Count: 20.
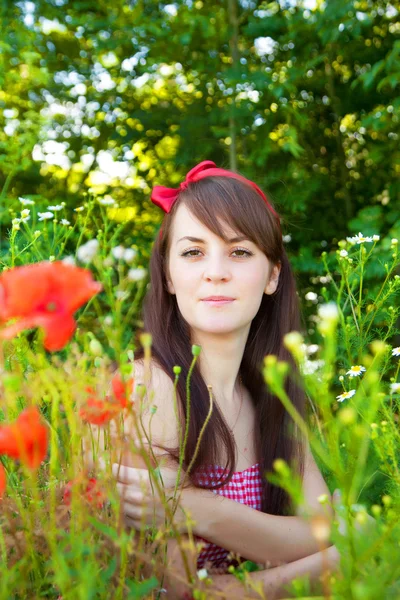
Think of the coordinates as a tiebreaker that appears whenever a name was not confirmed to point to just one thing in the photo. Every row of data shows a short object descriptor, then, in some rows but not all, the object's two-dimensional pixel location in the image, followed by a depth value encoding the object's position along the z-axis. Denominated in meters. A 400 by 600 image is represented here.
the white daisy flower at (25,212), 2.13
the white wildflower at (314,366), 1.16
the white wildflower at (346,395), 2.02
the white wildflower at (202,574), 1.04
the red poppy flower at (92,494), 1.07
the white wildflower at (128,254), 1.33
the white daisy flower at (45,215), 2.39
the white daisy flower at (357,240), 2.28
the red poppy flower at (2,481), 0.81
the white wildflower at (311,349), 2.36
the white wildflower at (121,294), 0.99
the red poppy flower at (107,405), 0.99
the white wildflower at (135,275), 1.06
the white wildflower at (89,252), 1.02
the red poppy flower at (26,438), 0.78
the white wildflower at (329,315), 0.75
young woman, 1.70
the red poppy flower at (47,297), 0.75
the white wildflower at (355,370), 2.05
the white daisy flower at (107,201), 2.43
